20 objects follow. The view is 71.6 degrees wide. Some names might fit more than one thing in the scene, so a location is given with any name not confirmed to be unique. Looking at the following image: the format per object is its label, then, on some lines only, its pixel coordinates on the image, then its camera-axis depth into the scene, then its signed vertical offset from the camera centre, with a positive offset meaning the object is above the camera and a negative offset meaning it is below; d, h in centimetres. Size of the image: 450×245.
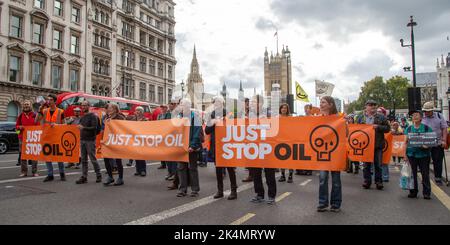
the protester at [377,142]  740 -18
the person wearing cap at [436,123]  738 +27
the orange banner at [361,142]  786 -21
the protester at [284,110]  749 +59
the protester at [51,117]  797 +48
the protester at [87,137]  780 -5
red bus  2481 +287
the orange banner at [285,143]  532 -16
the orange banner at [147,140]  675 -12
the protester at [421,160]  636 -54
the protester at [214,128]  621 +12
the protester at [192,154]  647 -41
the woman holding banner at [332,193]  520 -98
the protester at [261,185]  576 -94
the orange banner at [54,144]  797 -24
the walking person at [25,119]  907 +47
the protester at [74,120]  950 +55
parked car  1661 -11
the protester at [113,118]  750 +35
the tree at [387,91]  8544 +1224
